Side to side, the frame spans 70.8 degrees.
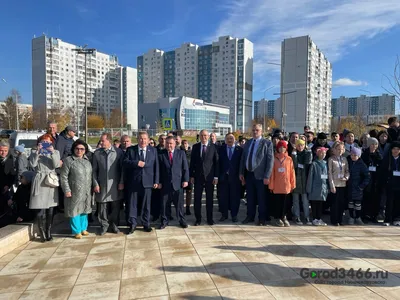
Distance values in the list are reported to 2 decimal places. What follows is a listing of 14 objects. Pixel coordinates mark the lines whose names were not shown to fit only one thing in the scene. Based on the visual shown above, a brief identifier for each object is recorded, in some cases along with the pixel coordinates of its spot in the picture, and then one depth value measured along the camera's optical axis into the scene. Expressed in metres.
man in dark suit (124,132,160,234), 5.47
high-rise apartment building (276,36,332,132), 76.31
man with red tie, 5.75
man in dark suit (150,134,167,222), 6.36
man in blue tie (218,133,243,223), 6.27
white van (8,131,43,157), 11.04
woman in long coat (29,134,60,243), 4.84
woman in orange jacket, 5.89
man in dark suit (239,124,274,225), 5.94
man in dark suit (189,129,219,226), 6.07
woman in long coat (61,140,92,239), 5.03
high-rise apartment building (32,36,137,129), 91.44
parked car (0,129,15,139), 35.45
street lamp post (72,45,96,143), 21.36
